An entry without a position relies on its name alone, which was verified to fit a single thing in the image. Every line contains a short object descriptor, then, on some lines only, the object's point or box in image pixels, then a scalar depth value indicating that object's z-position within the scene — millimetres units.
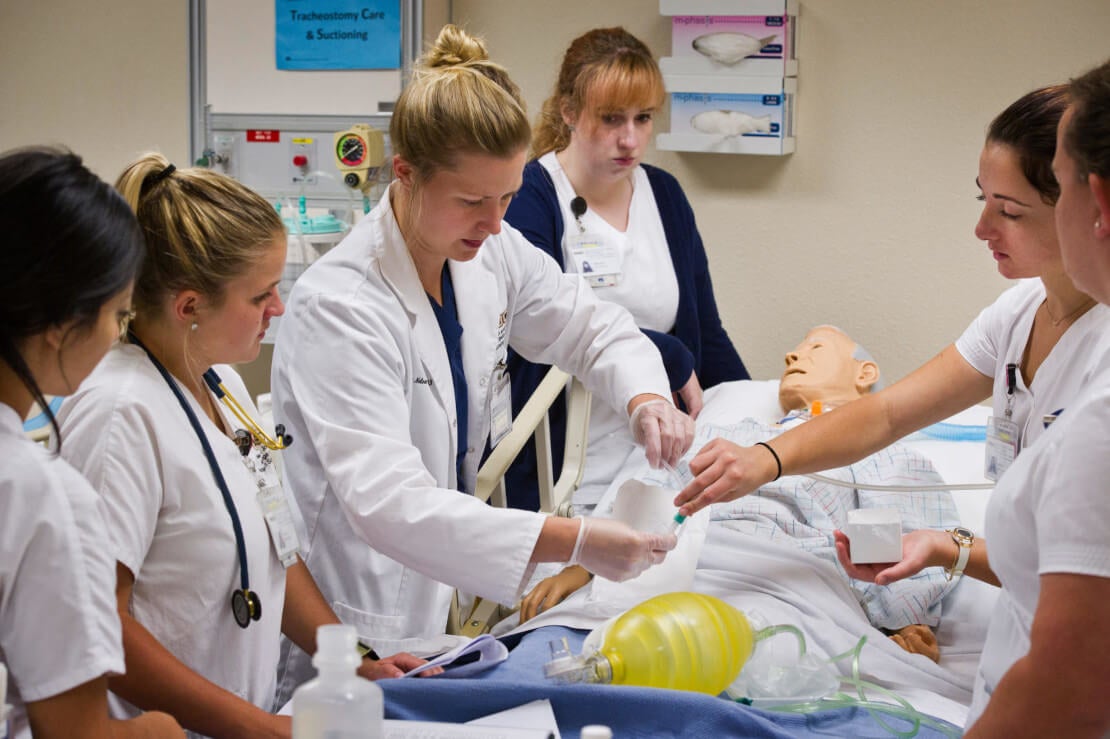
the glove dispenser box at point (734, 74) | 3648
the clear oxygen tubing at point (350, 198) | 3848
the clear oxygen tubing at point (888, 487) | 2293
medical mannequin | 2062
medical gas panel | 3846
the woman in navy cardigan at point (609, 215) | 2930
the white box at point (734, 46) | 3643
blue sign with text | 3785
